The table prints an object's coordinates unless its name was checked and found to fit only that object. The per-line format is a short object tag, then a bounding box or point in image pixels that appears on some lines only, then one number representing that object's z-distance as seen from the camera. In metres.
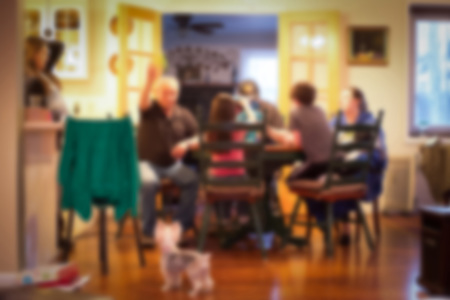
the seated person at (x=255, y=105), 4.09
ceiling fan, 7.62
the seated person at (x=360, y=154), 4.02
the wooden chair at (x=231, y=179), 3.36
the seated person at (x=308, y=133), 3.69
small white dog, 2.60
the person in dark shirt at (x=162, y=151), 3.85
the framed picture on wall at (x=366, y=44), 5.62
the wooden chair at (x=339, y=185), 3.53
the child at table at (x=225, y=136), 3.58
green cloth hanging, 3.07
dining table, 3.65
